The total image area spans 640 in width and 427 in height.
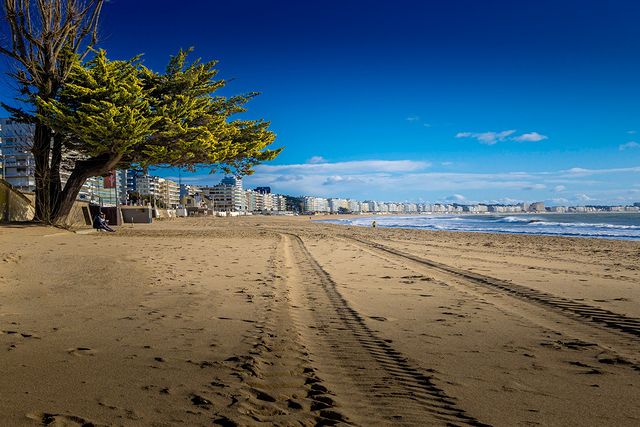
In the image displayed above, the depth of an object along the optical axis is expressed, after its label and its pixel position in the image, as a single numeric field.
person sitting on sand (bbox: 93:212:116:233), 22.47
